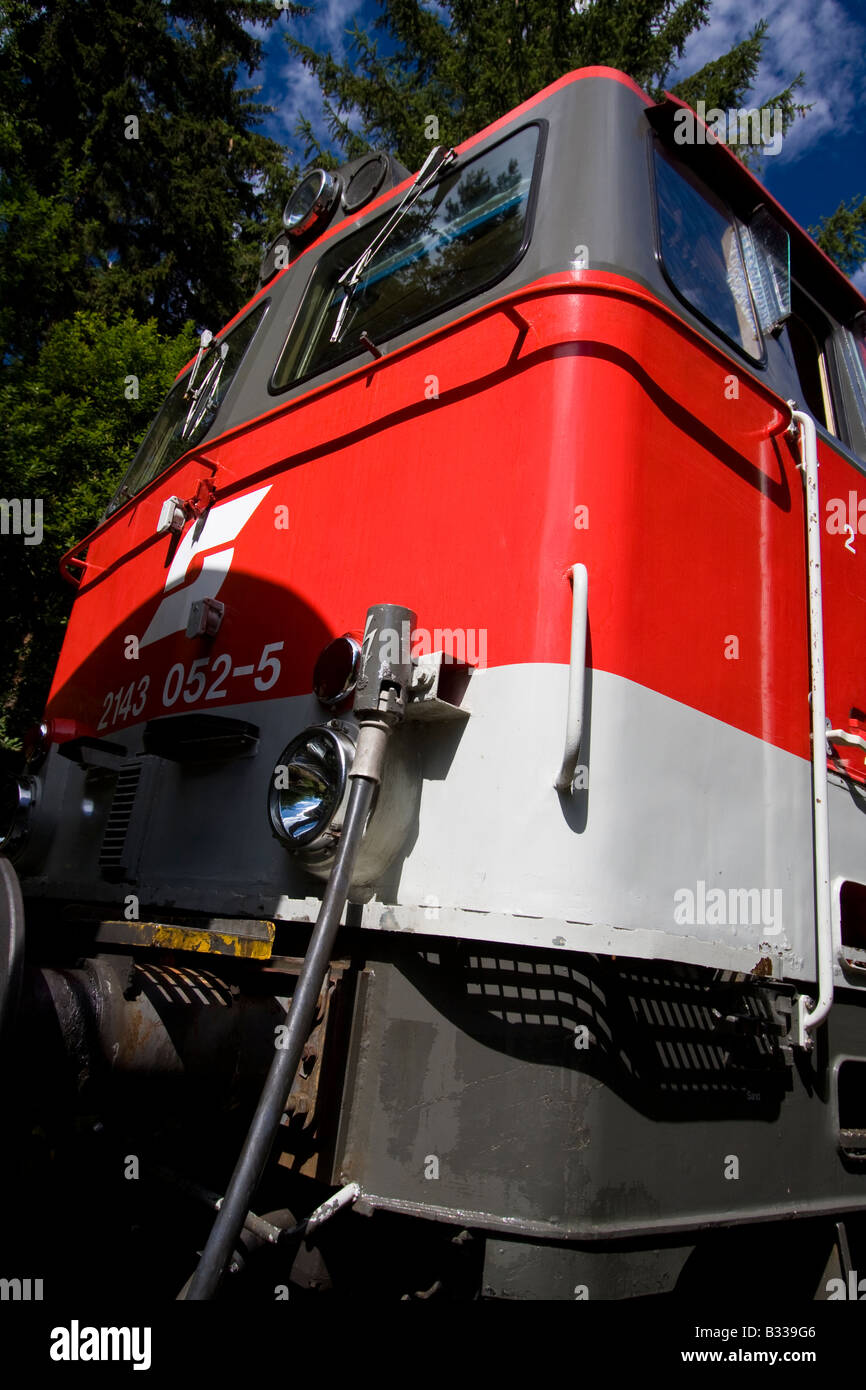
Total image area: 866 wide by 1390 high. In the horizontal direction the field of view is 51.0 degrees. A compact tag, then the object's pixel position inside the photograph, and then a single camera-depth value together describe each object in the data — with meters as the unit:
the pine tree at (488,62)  11.70
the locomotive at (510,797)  1.61
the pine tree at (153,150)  14.11
